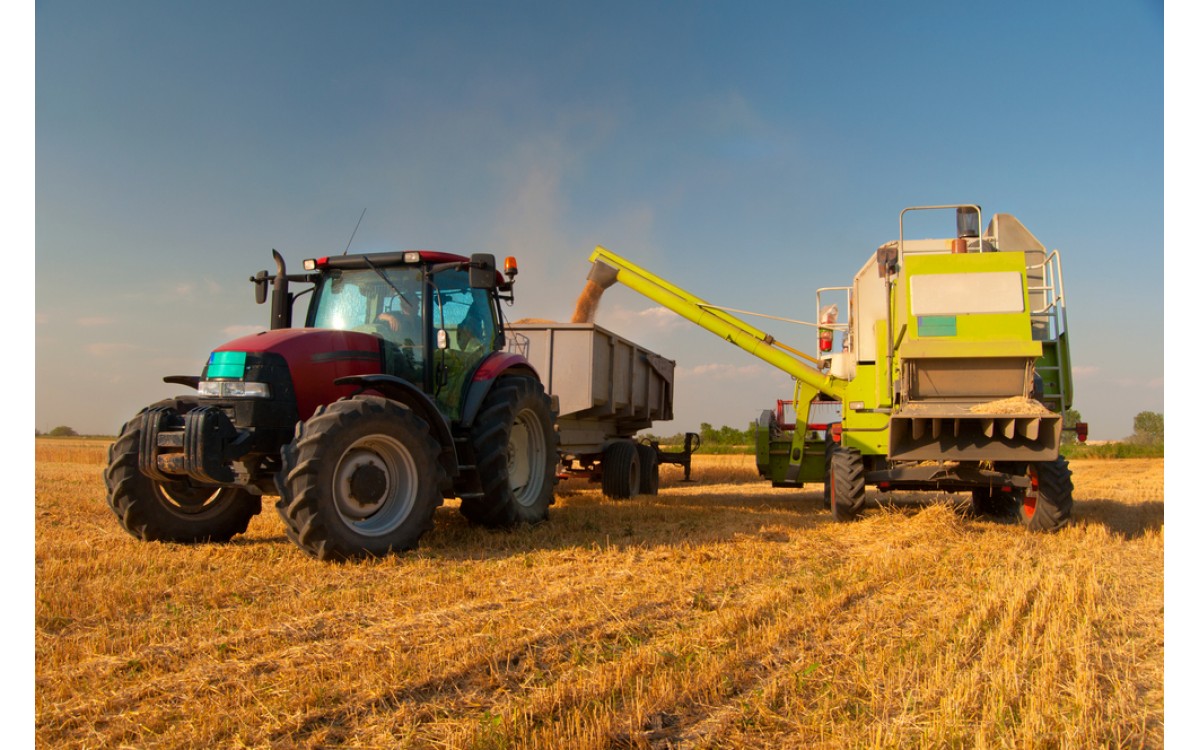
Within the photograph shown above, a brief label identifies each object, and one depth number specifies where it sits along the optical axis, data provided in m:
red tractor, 5.24
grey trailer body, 10.27
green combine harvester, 7.34
